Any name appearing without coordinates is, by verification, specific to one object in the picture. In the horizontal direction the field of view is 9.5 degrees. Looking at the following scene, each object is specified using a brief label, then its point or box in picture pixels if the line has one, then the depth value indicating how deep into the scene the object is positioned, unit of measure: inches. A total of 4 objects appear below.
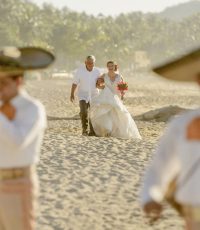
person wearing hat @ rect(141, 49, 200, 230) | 224.9
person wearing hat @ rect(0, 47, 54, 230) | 264.8
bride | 903.1
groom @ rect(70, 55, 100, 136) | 912.0
